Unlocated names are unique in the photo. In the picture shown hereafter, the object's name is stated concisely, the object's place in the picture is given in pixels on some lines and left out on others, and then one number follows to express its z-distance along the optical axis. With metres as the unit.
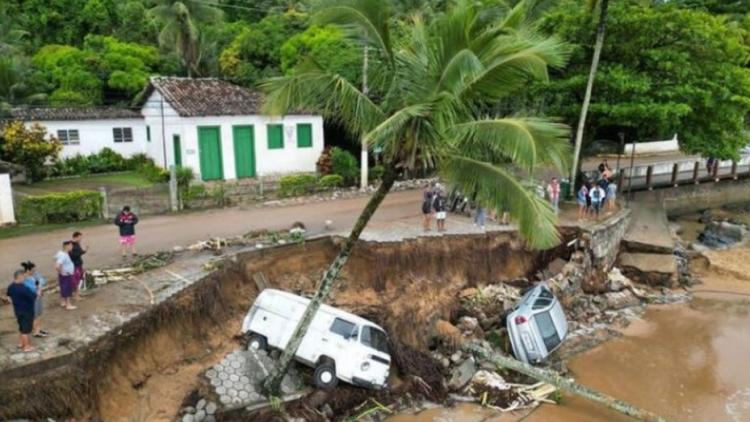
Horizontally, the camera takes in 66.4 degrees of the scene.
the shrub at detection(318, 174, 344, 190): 25.44
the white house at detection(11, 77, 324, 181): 26.95
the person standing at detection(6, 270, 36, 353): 10.22
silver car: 14.84
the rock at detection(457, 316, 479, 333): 16.08
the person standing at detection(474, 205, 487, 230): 19.08
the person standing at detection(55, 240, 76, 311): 11.91
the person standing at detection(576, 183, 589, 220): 21.20
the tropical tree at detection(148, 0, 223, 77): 31.69
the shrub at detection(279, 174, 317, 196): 24.03
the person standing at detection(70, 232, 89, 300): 12.70
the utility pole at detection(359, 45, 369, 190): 25.54
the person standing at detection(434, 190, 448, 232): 18.23
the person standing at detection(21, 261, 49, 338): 10.61
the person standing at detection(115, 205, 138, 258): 15.20
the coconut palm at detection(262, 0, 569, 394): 8.05
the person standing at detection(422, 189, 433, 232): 18.50
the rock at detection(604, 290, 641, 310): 19.53
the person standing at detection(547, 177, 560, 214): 20.62
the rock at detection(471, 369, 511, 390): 14.08
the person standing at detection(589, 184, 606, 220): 21.14
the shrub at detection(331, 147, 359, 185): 27.24
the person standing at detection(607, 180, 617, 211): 22.50
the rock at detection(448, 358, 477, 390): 14.14
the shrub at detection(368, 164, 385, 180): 27.83
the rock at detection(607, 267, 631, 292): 20.42
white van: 12.48
